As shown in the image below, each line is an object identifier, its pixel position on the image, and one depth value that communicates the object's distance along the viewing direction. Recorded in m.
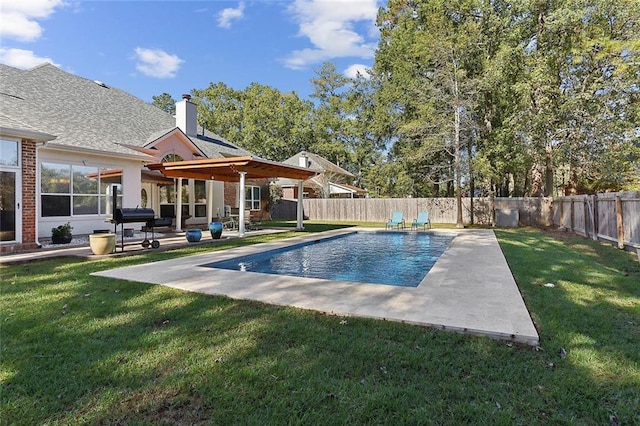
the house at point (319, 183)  31.23
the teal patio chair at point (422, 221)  17.76
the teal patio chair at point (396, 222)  18.16
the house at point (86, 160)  9.09
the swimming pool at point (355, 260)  7.81
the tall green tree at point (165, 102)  57.97
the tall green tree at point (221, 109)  41.44
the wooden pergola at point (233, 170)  12.52
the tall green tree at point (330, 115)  38.72
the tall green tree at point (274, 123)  39.25
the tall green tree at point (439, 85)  19.89
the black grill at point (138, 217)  9.28
